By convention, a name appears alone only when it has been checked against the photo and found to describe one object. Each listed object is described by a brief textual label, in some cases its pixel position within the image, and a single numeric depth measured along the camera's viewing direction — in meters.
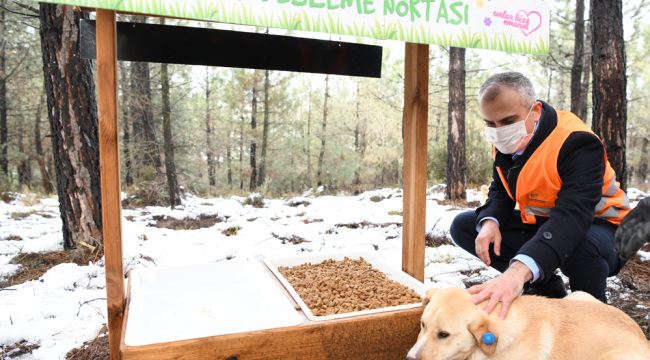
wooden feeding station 1.46
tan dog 1.38
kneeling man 1.76
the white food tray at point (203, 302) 1.81
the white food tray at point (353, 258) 1.82
